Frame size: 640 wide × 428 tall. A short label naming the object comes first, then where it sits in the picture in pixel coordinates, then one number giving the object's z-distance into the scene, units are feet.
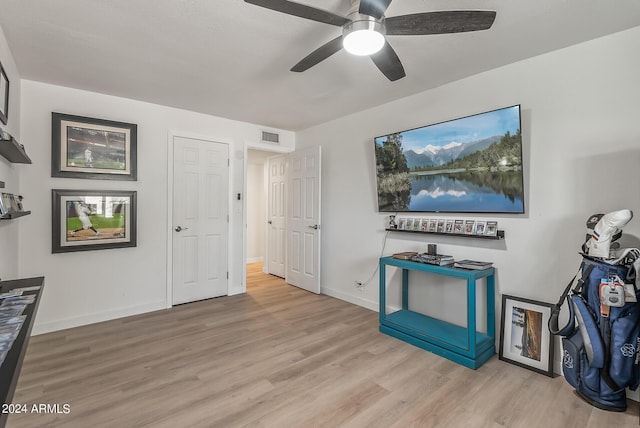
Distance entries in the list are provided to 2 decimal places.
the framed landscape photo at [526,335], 7.84
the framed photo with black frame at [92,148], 10.25
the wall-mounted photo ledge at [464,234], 8.66
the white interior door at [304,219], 14.15
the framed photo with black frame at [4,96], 7.05
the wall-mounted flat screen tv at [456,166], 8.34
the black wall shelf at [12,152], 6.46
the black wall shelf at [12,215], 5.98
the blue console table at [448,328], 8.11
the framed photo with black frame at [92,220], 10.25
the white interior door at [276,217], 17.10
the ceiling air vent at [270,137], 15.25
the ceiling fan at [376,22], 5.03
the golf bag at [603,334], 6.30
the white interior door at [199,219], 12.82
